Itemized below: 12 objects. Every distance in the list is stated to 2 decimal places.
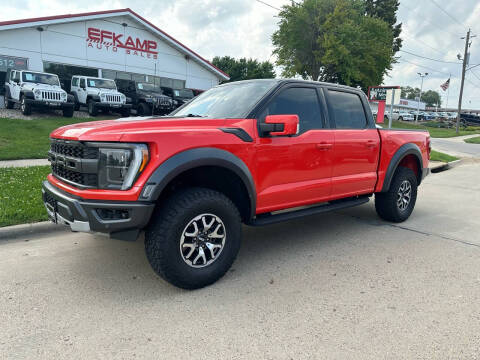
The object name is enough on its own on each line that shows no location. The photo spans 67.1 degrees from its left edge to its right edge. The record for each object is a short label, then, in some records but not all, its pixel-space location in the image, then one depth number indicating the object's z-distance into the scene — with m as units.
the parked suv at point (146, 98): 17.05
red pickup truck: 2.78
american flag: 35.46
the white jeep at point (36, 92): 14.24
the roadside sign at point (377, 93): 22.26
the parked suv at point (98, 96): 16.11
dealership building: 17.58
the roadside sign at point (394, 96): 13.36
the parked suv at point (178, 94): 18.81
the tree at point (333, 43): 35.41
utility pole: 32.78
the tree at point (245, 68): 54.69
